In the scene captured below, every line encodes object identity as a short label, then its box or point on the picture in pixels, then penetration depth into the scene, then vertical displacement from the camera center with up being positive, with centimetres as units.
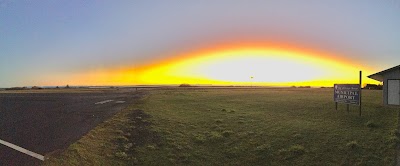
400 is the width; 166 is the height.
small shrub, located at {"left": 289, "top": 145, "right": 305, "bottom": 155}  1202 -279
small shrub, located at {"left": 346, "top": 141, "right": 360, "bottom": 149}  1198 -255
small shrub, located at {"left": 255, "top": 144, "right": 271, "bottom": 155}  1242 -290
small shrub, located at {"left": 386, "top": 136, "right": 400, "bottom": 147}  1207 -242
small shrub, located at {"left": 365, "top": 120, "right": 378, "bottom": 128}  1516 -210
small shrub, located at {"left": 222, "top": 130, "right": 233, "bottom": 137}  1486 -258
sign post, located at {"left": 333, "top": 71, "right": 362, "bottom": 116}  1933 -54
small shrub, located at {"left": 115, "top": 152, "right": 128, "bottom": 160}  1151 -293
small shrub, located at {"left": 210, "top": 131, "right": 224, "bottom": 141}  1425 -266
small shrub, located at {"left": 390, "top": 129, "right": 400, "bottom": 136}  1339 -227
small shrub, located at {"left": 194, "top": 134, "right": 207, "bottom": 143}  1407 -273
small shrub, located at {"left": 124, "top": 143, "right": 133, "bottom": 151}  1252 -280
